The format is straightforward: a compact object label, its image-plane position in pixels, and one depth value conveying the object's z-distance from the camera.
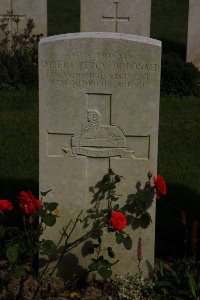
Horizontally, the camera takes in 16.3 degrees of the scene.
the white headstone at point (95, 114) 4.50
